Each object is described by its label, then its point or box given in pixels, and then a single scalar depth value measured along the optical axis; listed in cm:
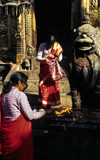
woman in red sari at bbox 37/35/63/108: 456
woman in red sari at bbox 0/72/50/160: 266
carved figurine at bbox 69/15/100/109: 329
